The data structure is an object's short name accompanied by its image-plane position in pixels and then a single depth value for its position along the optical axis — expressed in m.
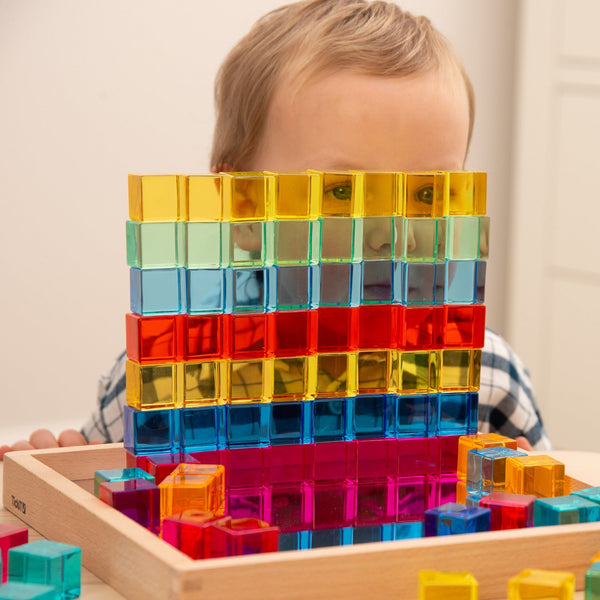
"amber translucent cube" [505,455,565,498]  0.77
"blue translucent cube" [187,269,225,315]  0.77
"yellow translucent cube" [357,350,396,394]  0.80
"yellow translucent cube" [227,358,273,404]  0.78
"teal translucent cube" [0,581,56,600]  0.67
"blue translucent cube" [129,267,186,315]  0.76
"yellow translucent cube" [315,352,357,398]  0.80
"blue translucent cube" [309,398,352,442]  0.80
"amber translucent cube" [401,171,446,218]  0.80
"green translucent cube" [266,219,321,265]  0.78
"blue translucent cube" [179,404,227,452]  0.77
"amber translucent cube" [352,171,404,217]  0.80
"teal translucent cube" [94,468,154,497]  0.75
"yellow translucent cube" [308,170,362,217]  0.79
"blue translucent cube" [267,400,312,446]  0.79
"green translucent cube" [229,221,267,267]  0.77
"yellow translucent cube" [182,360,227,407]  0.77
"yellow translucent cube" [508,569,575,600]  0.66
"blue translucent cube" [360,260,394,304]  0.80
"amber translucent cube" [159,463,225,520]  0.73
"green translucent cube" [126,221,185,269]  0.76
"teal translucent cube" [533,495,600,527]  0.73
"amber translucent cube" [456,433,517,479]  0.80
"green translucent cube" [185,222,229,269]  0.76
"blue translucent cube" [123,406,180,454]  0.77
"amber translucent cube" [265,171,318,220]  0.78
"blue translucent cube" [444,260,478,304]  0.81
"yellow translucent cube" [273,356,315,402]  0.79
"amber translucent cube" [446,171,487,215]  0.80
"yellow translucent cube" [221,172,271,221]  0.77
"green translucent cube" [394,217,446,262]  0.80
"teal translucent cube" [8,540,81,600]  0.69
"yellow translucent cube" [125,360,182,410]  0.76
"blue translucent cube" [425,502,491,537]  0.72
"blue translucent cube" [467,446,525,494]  0.78
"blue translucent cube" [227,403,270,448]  0.78
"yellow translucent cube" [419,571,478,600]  0.66
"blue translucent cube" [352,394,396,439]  0.80
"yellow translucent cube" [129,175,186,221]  0.75
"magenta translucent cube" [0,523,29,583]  0.72
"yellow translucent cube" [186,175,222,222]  0.76
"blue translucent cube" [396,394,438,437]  0.81
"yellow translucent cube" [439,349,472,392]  0.81
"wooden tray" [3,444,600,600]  0.67
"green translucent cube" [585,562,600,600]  0.68
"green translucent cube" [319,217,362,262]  0.79
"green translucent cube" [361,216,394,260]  0.80
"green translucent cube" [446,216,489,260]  0.81
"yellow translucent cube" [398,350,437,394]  0.81
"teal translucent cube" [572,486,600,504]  0.74
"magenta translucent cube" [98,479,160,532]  0.73
